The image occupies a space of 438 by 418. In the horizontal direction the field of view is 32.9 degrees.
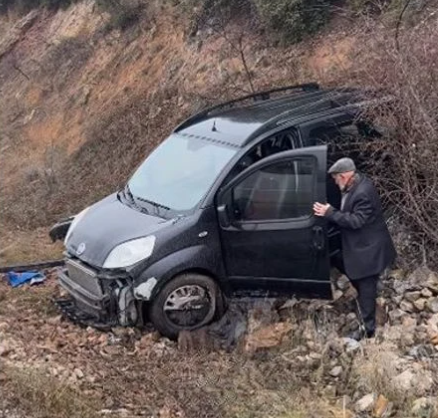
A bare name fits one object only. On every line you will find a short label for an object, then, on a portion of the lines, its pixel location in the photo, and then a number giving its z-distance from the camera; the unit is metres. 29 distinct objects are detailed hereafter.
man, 6.18
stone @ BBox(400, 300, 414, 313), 6.57
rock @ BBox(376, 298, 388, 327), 6.60
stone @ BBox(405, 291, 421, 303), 6.64
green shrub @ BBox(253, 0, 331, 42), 12.59
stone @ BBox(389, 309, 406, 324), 6.53
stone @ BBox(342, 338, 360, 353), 6.15
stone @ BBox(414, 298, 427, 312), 6.53
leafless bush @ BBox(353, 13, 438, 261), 6.74
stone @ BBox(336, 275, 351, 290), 7.07
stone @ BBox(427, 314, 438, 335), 6.18
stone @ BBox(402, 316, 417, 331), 6.32
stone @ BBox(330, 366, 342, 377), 5.93
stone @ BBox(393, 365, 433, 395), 5.41
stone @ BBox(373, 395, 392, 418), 5.29
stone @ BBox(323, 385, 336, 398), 5.67
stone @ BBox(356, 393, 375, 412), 5.39
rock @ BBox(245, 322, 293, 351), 6.52
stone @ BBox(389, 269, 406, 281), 6.95
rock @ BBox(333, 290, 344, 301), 6.99
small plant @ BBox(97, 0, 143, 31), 18.19
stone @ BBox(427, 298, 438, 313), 6.48
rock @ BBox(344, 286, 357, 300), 6.99
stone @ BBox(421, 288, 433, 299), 6.61
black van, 6.57
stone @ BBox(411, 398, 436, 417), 5.15
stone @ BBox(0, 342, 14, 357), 6.45
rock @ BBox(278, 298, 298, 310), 6.98
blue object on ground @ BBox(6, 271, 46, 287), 8.45
